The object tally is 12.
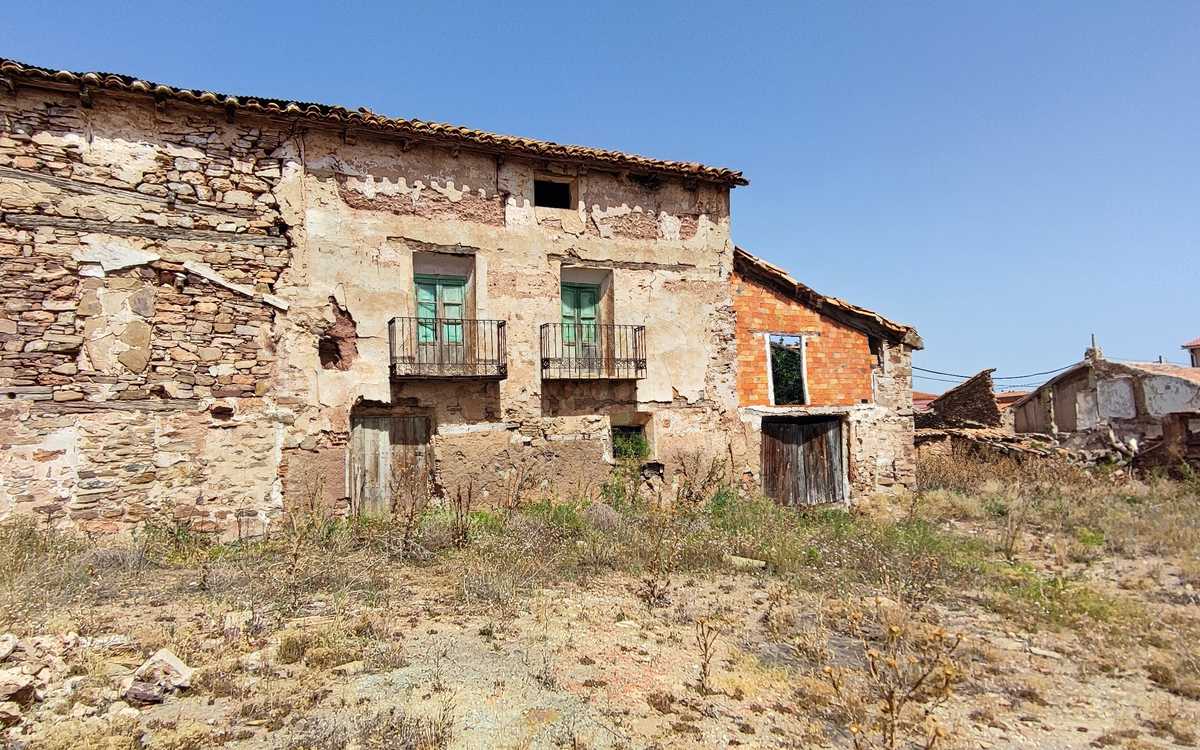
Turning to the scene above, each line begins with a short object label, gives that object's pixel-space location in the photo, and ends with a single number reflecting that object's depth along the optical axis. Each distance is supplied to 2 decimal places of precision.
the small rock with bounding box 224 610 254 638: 5.52
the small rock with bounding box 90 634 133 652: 5.16
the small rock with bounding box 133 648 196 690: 4.49
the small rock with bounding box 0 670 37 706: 4.14
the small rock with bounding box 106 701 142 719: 4.20
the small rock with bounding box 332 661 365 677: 4.98
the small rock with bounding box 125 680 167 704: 4.38
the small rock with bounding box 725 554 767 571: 8.50
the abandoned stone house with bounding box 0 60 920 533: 8.95
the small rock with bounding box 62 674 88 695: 4.46
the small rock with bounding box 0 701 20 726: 4.00
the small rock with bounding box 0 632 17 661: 4.54
